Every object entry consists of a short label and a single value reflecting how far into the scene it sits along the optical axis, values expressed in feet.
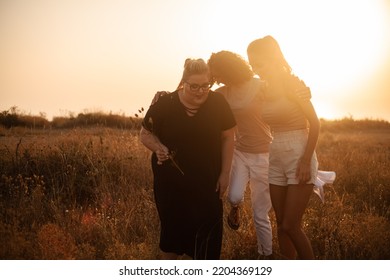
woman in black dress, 10.79
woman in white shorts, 10.65
